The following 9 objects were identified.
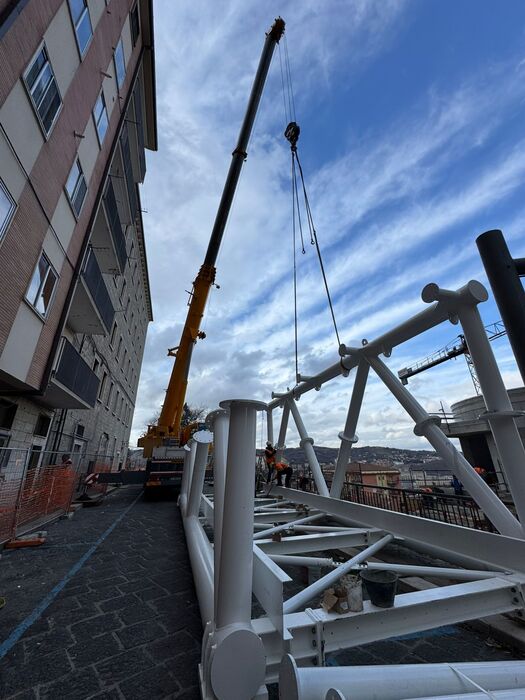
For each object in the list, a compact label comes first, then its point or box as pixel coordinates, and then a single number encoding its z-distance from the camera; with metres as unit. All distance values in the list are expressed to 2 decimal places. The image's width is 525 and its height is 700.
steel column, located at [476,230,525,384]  1.71
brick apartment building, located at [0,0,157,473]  6.72
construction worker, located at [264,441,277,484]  9.14
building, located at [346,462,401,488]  26.89
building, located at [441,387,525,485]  19.85
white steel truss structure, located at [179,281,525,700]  1.49
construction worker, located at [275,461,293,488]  9.05
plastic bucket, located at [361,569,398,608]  2.14
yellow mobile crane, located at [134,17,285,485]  11.99
